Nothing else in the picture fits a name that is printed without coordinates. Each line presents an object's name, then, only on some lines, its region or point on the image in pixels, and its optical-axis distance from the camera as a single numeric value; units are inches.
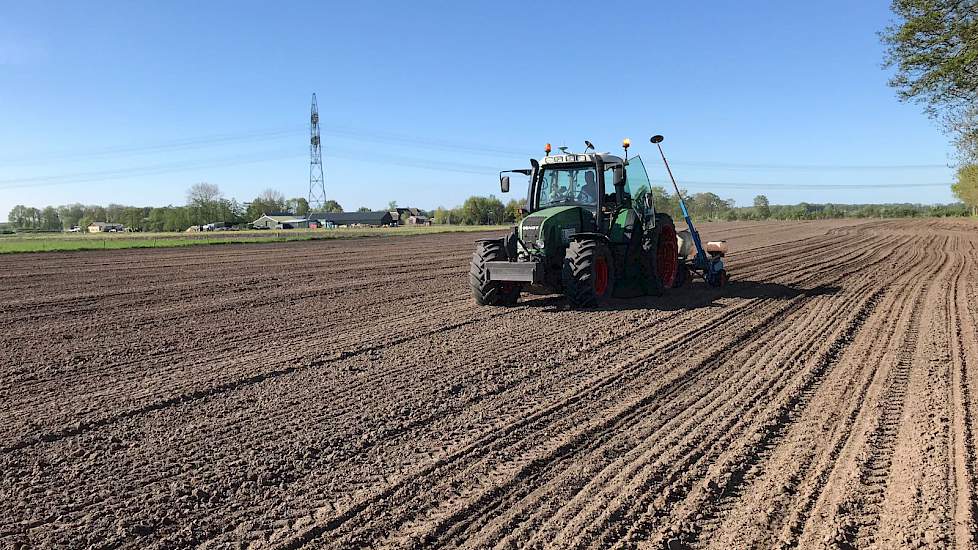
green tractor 353.7
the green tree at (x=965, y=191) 2191.2
